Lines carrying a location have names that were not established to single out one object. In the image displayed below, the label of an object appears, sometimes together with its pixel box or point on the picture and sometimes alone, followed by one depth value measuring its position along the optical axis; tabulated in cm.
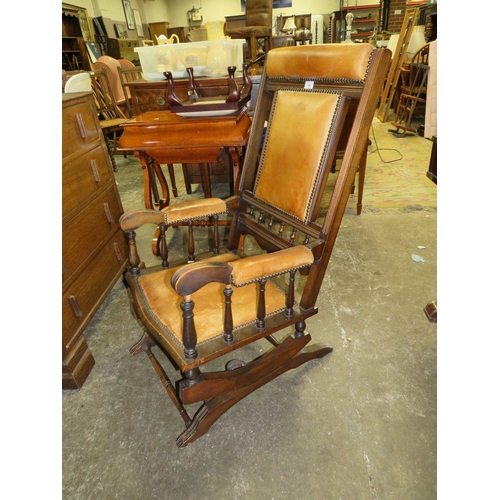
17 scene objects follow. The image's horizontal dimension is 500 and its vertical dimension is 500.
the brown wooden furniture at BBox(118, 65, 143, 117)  437
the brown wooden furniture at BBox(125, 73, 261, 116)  262
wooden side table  208
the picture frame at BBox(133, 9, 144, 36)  1029
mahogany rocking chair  102
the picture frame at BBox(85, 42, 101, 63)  734
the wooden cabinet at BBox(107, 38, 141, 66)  810
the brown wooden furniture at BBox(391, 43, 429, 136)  496
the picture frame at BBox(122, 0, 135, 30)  944
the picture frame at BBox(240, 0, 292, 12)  1261
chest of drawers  151
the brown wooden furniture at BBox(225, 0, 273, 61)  414
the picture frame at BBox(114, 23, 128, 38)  891
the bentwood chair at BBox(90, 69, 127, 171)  401
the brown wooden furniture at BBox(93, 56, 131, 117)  455
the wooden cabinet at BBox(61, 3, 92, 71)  704
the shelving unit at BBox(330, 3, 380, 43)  1192
